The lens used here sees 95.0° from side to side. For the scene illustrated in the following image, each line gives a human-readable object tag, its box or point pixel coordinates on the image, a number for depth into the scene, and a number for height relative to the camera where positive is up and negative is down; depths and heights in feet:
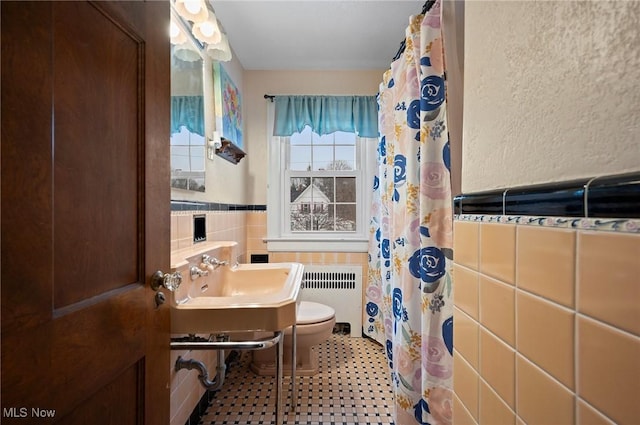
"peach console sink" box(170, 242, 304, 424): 3.00 -1.04
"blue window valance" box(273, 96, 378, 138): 8.11 +2.74
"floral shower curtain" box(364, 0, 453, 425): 3.86 -0.25
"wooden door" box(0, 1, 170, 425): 1.44 +0.00
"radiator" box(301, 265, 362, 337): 7.94 -2.13
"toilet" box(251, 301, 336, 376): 5.69 -2.60
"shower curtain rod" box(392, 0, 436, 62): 3.97 +2.86
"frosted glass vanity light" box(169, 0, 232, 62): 4.16 +2.78
